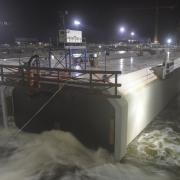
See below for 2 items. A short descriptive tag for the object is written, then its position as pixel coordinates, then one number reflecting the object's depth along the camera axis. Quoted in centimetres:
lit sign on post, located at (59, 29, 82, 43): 1582
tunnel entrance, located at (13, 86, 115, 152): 954
